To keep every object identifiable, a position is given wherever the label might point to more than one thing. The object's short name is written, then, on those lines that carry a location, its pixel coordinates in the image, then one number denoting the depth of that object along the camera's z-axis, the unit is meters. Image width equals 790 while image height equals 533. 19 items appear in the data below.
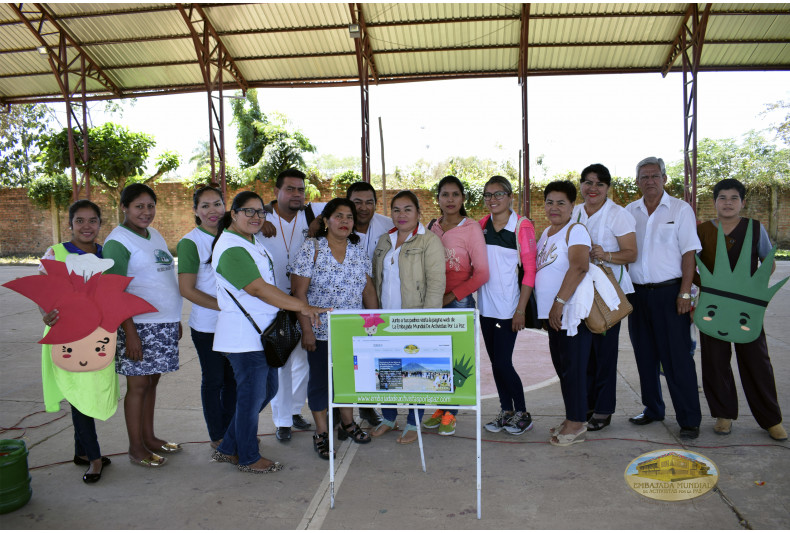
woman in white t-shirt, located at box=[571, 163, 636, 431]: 3.64
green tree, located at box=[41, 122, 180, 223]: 19.34
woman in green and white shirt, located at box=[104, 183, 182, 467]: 3.27
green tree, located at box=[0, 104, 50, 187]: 27.50
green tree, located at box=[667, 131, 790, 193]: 24.64
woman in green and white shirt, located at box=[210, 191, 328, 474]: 3.04
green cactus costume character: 3.52
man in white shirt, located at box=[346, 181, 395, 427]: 3.94
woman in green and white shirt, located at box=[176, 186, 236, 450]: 3.34
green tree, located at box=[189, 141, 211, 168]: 39.82
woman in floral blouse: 3.44
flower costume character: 3.07
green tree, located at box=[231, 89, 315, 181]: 22.34
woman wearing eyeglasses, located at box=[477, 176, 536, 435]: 3.68
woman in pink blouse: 3.66
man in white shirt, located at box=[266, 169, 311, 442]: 3.92
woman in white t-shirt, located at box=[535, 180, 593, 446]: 3.48
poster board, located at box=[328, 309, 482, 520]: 2.83
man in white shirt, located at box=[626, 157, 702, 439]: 3.64
